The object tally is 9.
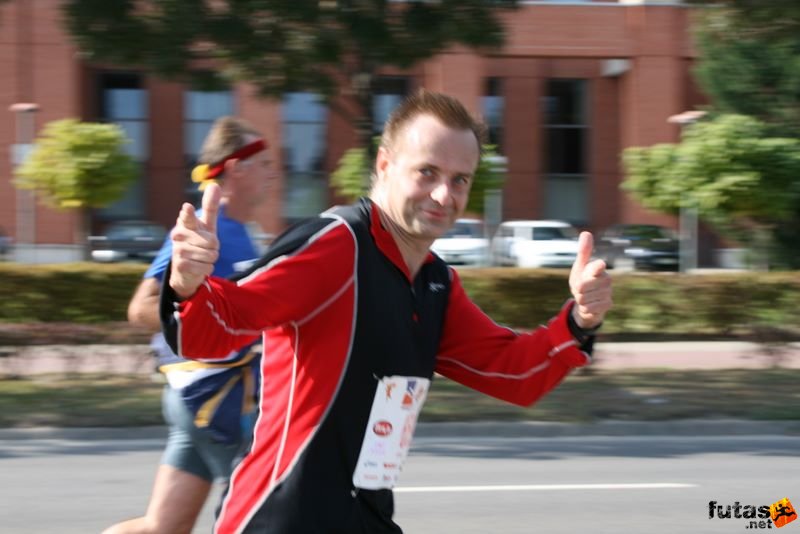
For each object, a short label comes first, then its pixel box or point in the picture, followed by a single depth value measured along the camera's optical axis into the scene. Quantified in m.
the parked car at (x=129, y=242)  33.28
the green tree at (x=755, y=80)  29.12
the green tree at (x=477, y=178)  22.75
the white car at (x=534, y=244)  34.34
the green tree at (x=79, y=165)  26.28
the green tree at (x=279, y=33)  11.57
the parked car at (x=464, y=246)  33.12
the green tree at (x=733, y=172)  22.52
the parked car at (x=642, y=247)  34.75
